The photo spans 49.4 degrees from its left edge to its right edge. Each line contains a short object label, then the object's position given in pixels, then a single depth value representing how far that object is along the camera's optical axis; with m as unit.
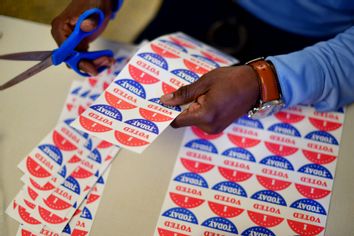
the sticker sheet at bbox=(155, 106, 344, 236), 0.75
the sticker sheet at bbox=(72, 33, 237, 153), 0.69
